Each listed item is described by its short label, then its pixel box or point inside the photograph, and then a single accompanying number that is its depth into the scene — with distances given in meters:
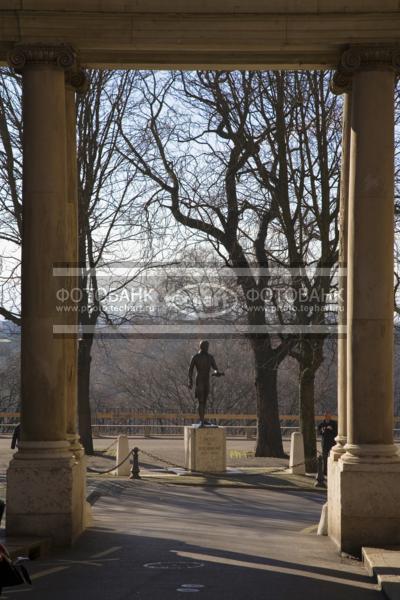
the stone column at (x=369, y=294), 15.48
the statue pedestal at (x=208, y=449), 33.38
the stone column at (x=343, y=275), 17.41
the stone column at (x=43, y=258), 15.88
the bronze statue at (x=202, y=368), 34.81
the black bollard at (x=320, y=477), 29.63
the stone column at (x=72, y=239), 17.22
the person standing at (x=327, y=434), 30.81
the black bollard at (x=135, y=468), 31.28
